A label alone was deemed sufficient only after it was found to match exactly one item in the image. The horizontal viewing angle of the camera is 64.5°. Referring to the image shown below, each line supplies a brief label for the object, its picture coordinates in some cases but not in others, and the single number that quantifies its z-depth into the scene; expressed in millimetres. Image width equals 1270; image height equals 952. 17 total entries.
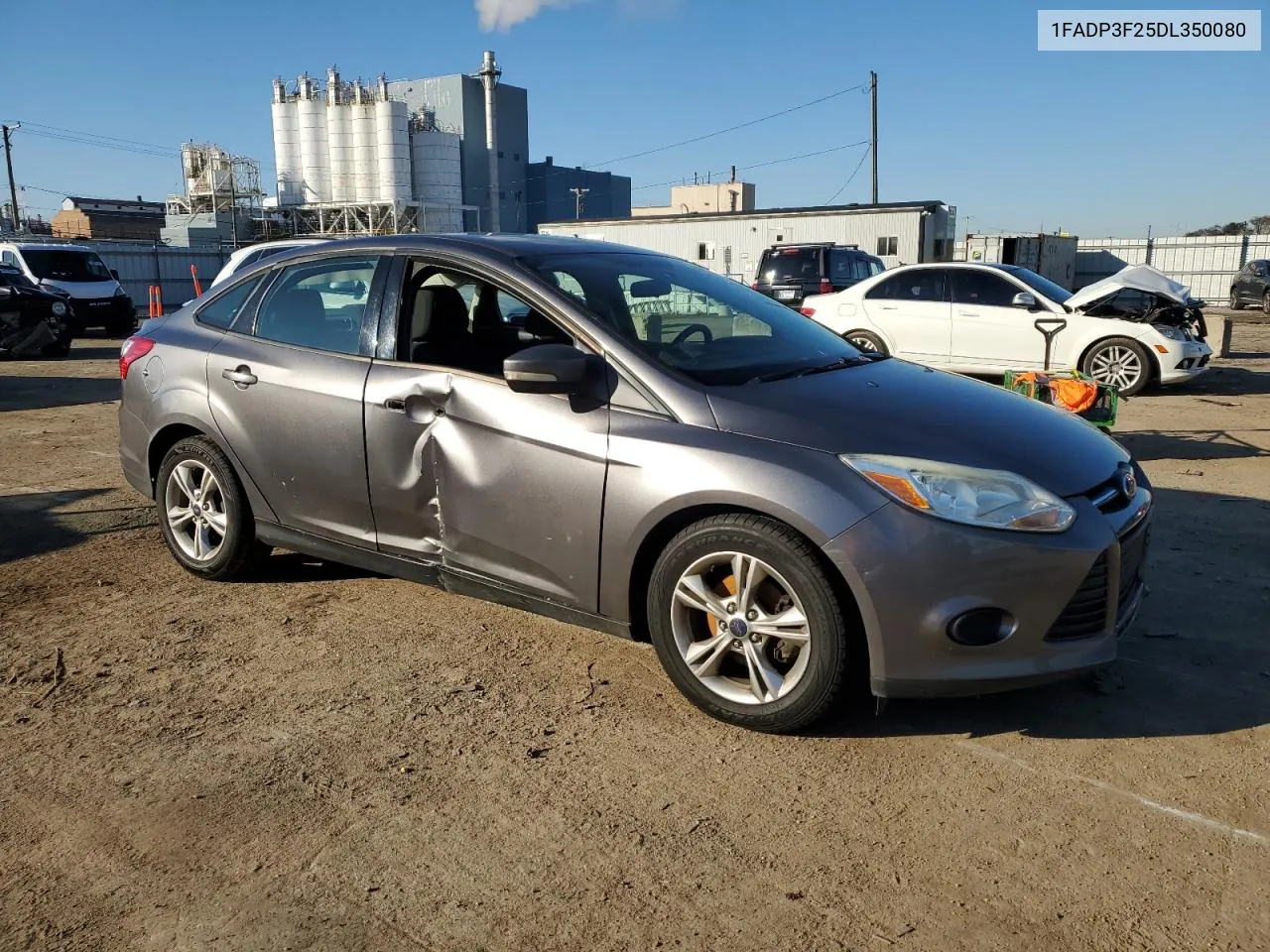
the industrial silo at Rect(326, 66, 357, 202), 66125
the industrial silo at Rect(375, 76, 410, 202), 65312
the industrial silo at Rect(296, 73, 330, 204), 66625
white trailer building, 30984
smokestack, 73219
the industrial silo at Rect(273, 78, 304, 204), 67125
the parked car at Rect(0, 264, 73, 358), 16188
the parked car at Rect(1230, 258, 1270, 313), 30266
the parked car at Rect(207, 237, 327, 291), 12102
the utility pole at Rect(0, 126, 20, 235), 61578
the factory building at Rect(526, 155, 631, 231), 82688
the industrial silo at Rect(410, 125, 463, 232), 68188
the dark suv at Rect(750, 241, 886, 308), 18922
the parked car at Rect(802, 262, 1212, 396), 11500
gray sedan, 3008
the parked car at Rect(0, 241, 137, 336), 20938
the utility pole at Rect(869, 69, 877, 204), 39438
